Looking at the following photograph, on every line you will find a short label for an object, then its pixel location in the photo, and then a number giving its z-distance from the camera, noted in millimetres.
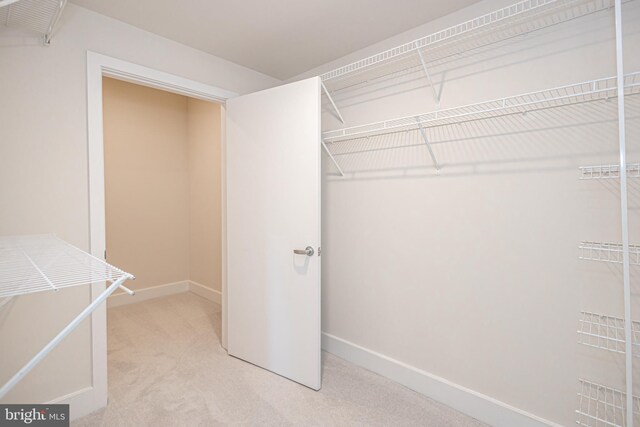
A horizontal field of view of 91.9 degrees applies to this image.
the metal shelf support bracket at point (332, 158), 2338
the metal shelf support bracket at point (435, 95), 1873
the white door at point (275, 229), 2021
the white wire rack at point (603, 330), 1361
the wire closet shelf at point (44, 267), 869
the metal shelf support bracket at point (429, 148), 1733
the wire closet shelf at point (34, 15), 1418
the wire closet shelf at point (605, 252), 1333
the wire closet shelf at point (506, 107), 1379
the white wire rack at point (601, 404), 1363
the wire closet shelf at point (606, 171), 1313
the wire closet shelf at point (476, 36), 1449
